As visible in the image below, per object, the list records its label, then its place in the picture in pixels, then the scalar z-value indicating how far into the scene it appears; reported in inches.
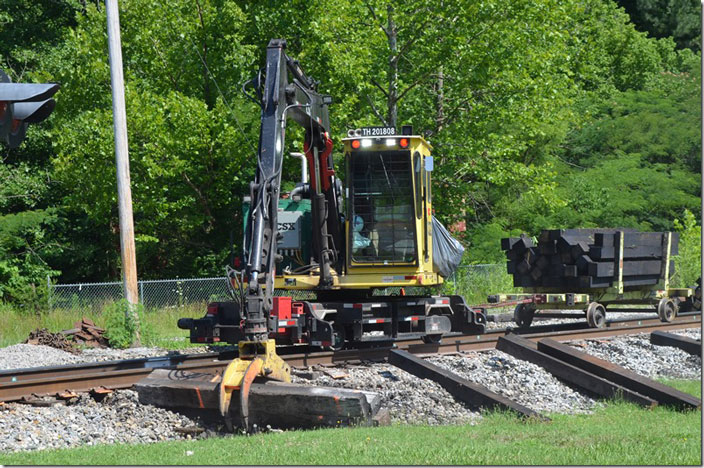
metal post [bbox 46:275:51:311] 948.0
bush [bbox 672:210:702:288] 1133.7
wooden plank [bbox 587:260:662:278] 713.0
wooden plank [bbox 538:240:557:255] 736.3
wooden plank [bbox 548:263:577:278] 720.3
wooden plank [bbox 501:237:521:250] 768.9
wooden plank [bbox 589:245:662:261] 722.2
